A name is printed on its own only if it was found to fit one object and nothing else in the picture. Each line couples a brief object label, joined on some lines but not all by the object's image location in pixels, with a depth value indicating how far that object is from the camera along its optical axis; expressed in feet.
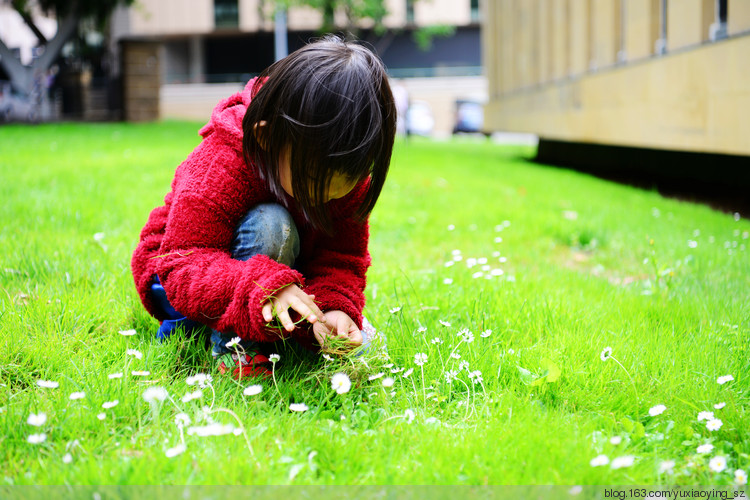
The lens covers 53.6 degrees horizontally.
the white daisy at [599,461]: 4.65
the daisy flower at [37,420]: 4.69
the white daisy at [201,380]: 5.61
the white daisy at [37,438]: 4.56
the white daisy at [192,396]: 5.18
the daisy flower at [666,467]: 4.68
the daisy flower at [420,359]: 6.42
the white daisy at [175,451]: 4.50
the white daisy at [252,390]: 5.36
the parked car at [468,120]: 88.63
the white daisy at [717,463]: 4.81
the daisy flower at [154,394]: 5.16
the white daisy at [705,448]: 5.03
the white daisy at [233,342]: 5.99
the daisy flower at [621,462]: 4.58
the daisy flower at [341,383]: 5.51
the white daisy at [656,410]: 5.49
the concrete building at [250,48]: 112.78
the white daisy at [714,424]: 5.38
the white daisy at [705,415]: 5.52
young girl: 5.59
